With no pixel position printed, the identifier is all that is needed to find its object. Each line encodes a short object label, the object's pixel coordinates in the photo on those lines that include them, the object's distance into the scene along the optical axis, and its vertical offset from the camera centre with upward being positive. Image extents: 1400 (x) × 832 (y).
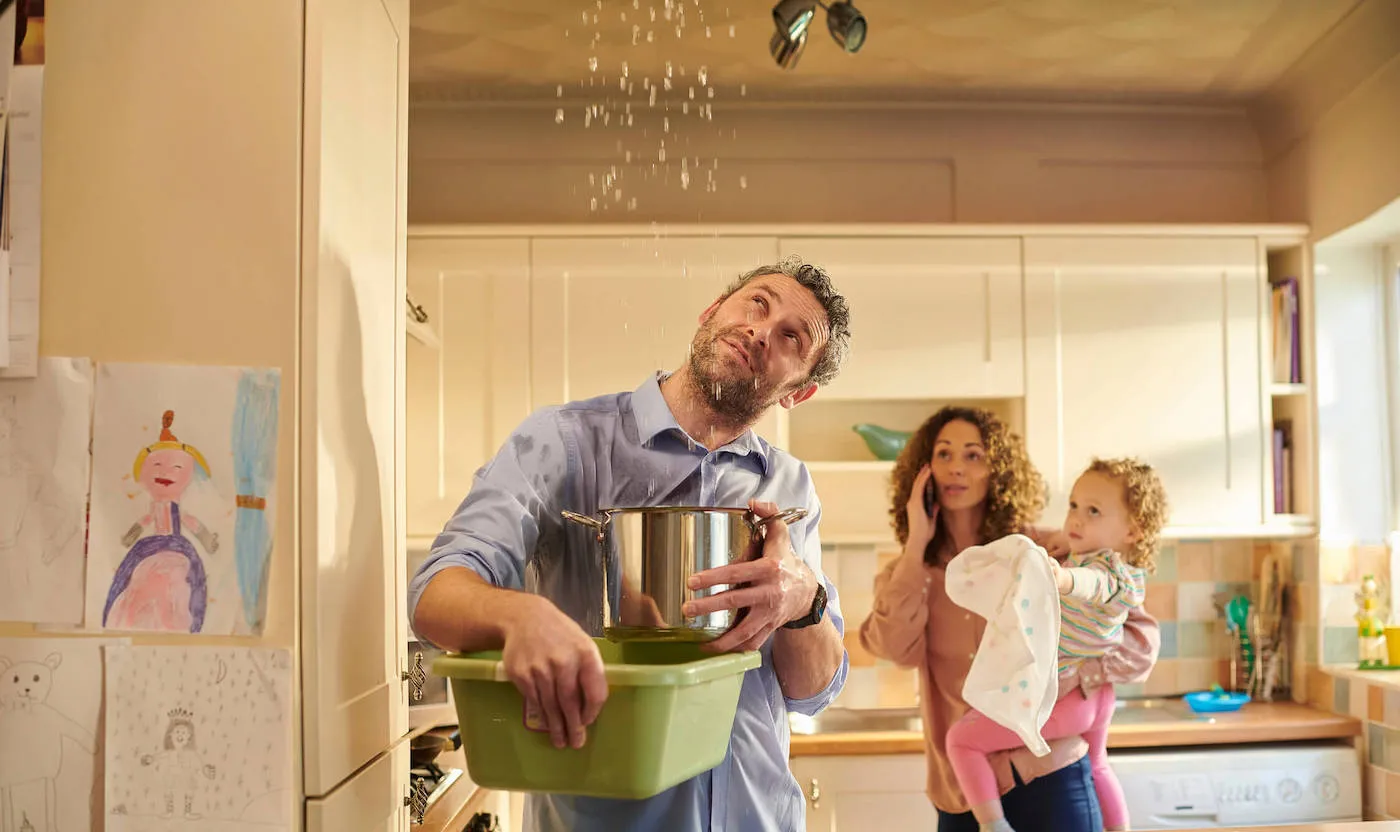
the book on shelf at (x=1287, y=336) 3.56 +0.35
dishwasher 3.18 -0.91
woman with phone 2.49 -0.34
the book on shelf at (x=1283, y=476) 3.56 -0.08
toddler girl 2.48 -0.31
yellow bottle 3.42 -0.52
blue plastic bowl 3.48 -0.74
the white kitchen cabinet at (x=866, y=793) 3.13 -0.91
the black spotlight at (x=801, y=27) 2.12 +0.78
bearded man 1.48 -0.04
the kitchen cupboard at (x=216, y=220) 1.20 +0.24
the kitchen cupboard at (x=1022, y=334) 3.41 +0.35
